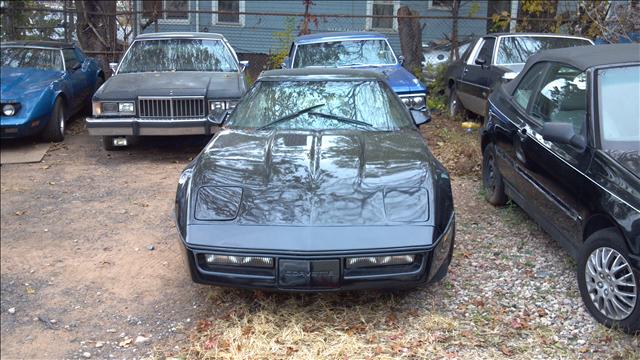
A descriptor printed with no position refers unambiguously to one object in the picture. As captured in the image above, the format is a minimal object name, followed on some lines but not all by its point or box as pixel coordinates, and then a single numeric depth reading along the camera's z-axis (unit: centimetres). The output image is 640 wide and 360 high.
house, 1716
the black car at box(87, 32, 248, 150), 804
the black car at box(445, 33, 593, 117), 939
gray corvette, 378
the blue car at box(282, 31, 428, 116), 951
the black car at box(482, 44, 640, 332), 378
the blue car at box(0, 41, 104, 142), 878
